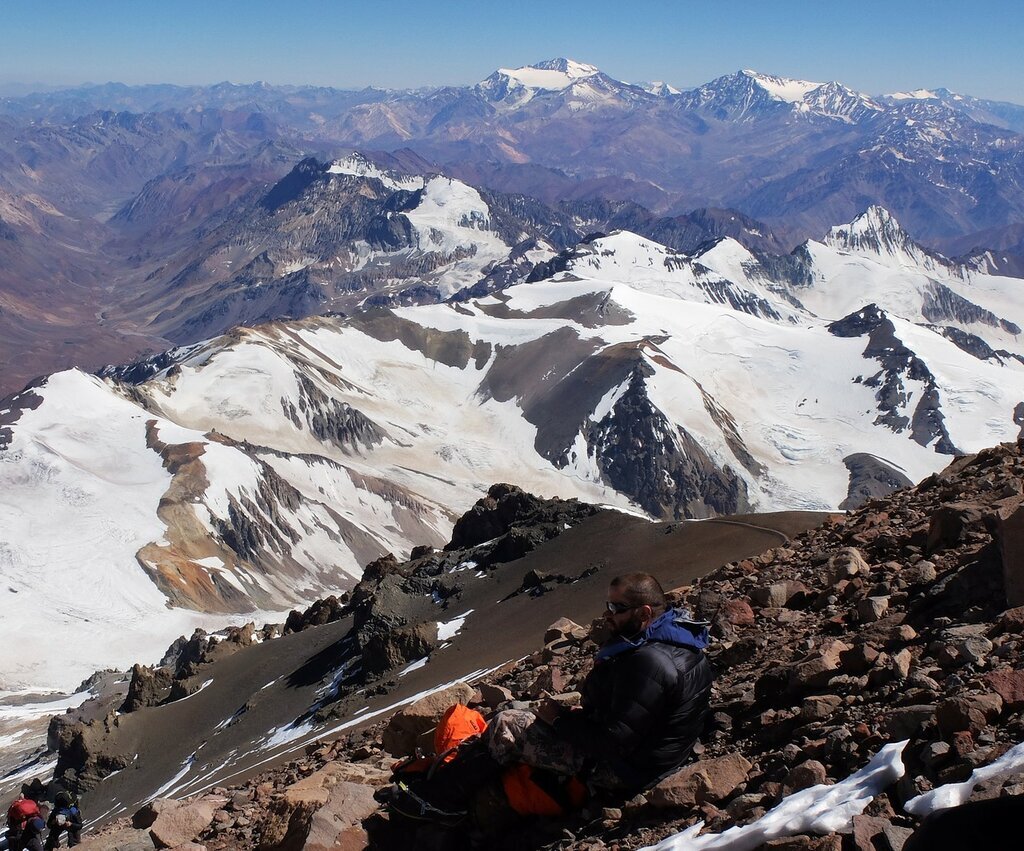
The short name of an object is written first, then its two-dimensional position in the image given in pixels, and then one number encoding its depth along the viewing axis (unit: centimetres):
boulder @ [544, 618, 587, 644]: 1709
